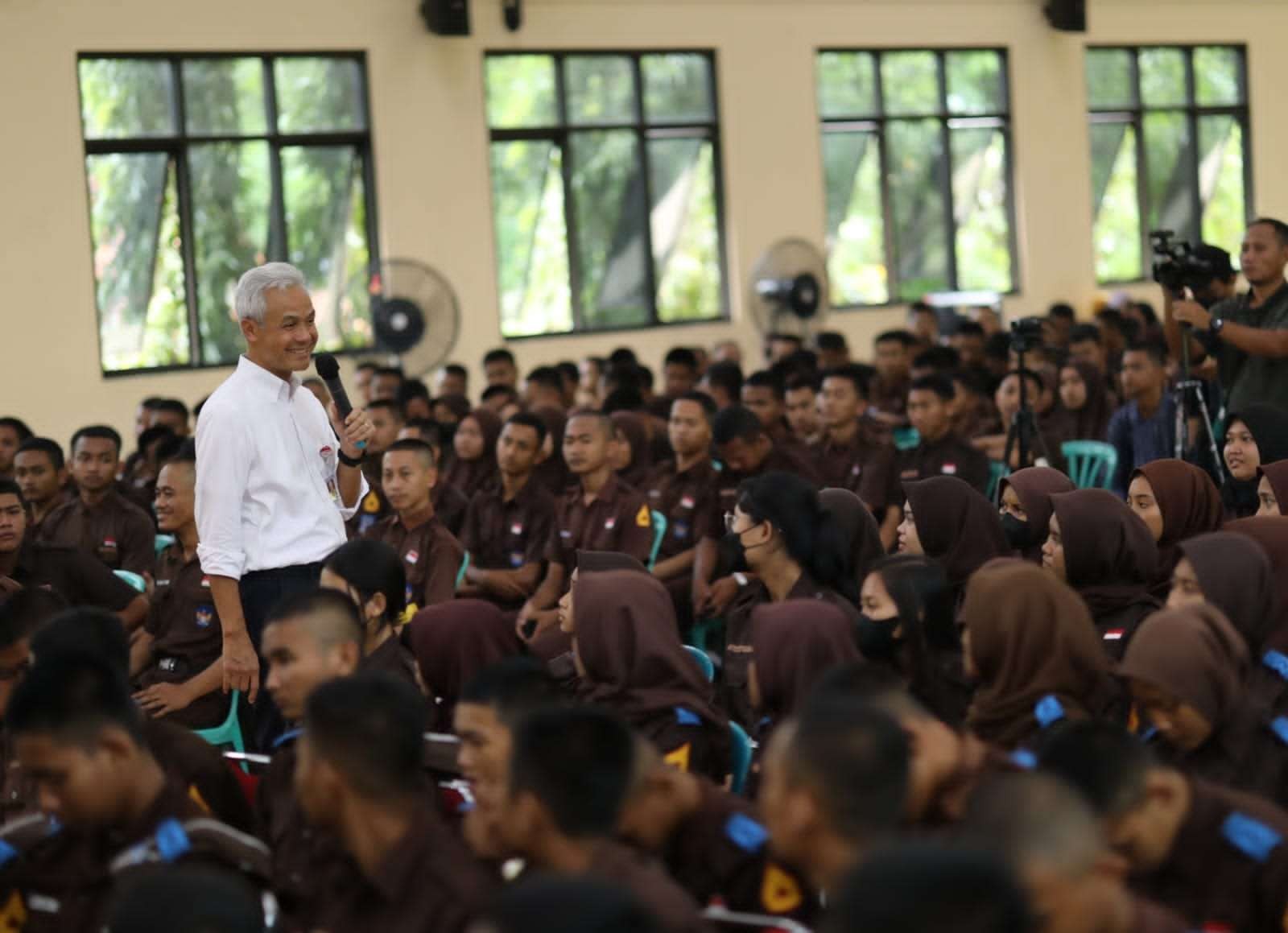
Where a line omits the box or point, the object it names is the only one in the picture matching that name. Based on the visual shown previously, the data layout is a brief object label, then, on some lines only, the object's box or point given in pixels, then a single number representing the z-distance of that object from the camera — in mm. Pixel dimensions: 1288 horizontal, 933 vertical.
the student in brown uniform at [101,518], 11306
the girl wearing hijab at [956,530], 8303
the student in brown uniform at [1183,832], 4288
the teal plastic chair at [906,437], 14172
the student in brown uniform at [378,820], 4469
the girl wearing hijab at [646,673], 6270
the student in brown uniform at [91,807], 4927
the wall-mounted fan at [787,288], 21688
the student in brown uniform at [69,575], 9205
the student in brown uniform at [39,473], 11891
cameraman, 10204
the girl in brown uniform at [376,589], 6873
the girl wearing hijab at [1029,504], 8591
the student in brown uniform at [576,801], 4108
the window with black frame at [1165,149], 25687
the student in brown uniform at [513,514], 11559
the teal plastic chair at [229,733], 8425
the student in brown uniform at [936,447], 12064
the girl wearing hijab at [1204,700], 5133
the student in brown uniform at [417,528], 9905
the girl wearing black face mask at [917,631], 6238
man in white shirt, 6721
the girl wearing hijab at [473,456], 13060
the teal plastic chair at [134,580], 9660
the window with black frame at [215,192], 18713
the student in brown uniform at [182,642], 8368
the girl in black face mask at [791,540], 7602
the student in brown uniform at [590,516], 10678
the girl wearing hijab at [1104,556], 7422
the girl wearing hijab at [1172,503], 8252
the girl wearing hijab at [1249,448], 9465
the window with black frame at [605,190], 21154
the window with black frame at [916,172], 23522
